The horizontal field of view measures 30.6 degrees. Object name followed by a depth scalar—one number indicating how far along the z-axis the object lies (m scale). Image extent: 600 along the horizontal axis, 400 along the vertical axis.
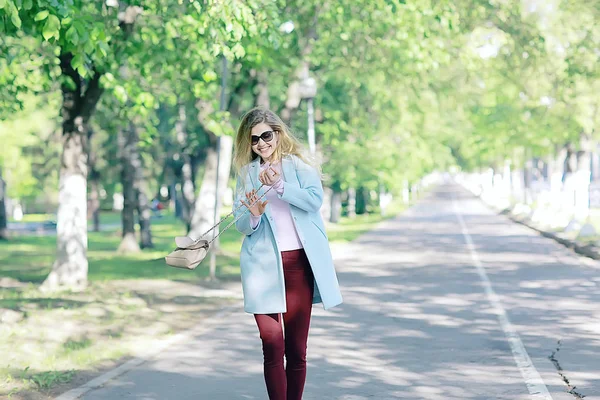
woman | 5.88
